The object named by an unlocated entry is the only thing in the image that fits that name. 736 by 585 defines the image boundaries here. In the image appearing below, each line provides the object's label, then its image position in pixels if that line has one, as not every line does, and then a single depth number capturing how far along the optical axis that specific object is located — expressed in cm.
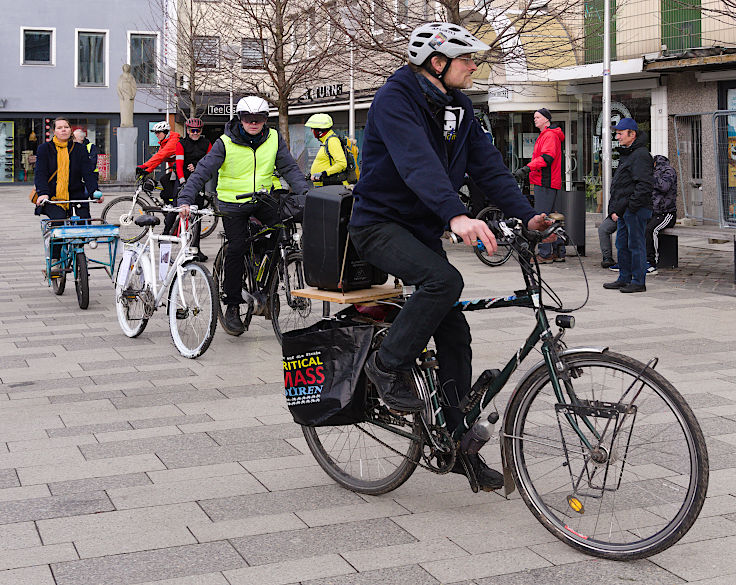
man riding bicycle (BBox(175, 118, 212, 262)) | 1691
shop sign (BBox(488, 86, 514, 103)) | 2575
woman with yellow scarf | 1245
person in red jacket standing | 1513
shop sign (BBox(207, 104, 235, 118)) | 4856
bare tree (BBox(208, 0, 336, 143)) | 2273
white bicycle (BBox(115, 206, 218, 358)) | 838
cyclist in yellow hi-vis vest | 900
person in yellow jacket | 1419
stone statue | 3878
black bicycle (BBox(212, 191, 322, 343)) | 867
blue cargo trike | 1128
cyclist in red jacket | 1742
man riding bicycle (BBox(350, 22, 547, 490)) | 440
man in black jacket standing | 1205
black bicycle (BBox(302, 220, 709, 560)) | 395
